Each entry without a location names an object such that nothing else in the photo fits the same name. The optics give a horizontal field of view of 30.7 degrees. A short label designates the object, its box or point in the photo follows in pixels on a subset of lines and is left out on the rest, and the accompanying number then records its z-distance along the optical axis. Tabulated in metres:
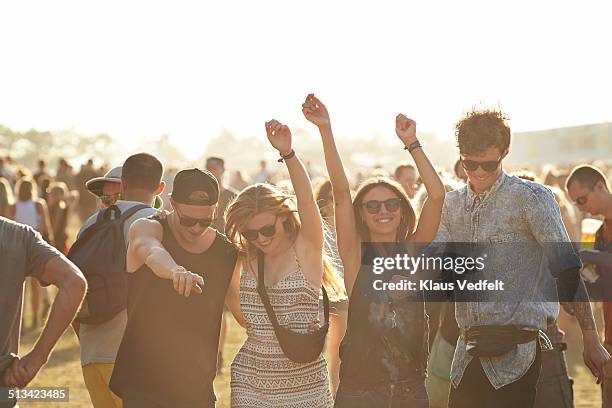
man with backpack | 6.11
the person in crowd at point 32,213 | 13.83
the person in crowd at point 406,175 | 9.79
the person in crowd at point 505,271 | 5.06
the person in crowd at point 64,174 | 25.61
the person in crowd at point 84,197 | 22.33
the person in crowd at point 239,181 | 20.03
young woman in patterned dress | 5.34
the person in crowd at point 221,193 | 11.16
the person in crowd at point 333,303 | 6.55
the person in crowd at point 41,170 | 23.41
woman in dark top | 5.20
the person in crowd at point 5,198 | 13.76
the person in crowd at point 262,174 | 24.19
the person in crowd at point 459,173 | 9.01
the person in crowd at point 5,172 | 19.96
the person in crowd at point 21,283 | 4.55
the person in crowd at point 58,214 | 15.16
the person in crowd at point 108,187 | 6.66
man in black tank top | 5.30
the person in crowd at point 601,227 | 6.45
